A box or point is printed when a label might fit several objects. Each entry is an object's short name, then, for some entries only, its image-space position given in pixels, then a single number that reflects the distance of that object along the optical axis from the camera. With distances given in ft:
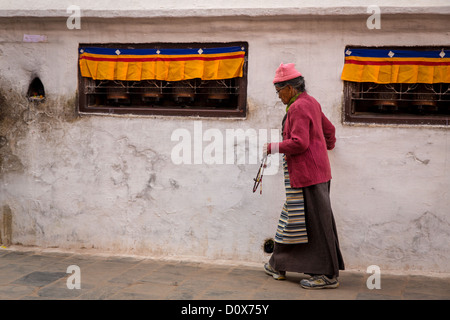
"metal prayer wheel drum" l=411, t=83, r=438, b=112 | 16.52
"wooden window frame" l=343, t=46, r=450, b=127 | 16.47
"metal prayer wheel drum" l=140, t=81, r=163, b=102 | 18.48
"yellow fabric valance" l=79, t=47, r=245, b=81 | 17.56
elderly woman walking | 14.47
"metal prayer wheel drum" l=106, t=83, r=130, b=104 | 18.80
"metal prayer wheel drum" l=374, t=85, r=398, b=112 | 16.74
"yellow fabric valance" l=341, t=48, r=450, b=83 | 16.20
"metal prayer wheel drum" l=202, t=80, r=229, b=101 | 17.92
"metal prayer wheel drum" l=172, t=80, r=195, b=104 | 18.22
